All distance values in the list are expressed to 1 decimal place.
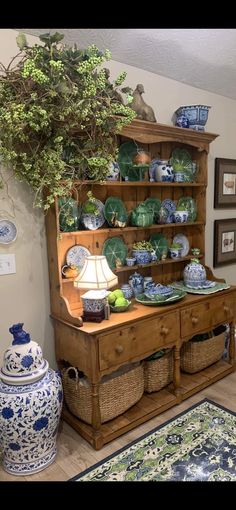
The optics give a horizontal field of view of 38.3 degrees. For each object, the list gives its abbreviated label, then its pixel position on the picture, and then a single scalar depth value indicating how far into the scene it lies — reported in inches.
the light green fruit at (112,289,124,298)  86.0
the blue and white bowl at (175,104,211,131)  101.6
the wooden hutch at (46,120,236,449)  76.2
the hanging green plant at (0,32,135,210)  61.9
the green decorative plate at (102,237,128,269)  92.5
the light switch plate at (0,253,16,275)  77.5
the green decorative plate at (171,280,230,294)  99.1
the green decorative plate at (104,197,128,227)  89.5
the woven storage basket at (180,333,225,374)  102.3
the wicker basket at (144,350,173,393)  92.9
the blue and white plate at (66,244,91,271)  84.7
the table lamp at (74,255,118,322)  76.2
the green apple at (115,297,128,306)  84.3
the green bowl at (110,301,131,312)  83.8
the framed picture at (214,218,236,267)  129.0
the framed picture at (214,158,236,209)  125.1
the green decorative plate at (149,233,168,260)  104.5
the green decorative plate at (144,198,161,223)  101.5
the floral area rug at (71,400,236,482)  68.0
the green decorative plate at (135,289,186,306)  87.7
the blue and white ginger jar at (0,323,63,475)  66.5
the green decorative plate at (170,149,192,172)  104.8
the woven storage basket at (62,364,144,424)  79.2
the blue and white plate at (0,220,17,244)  77.2
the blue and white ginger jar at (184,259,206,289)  102.3
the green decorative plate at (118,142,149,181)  94.0
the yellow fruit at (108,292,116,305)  85.2
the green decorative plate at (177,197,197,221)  109.6
